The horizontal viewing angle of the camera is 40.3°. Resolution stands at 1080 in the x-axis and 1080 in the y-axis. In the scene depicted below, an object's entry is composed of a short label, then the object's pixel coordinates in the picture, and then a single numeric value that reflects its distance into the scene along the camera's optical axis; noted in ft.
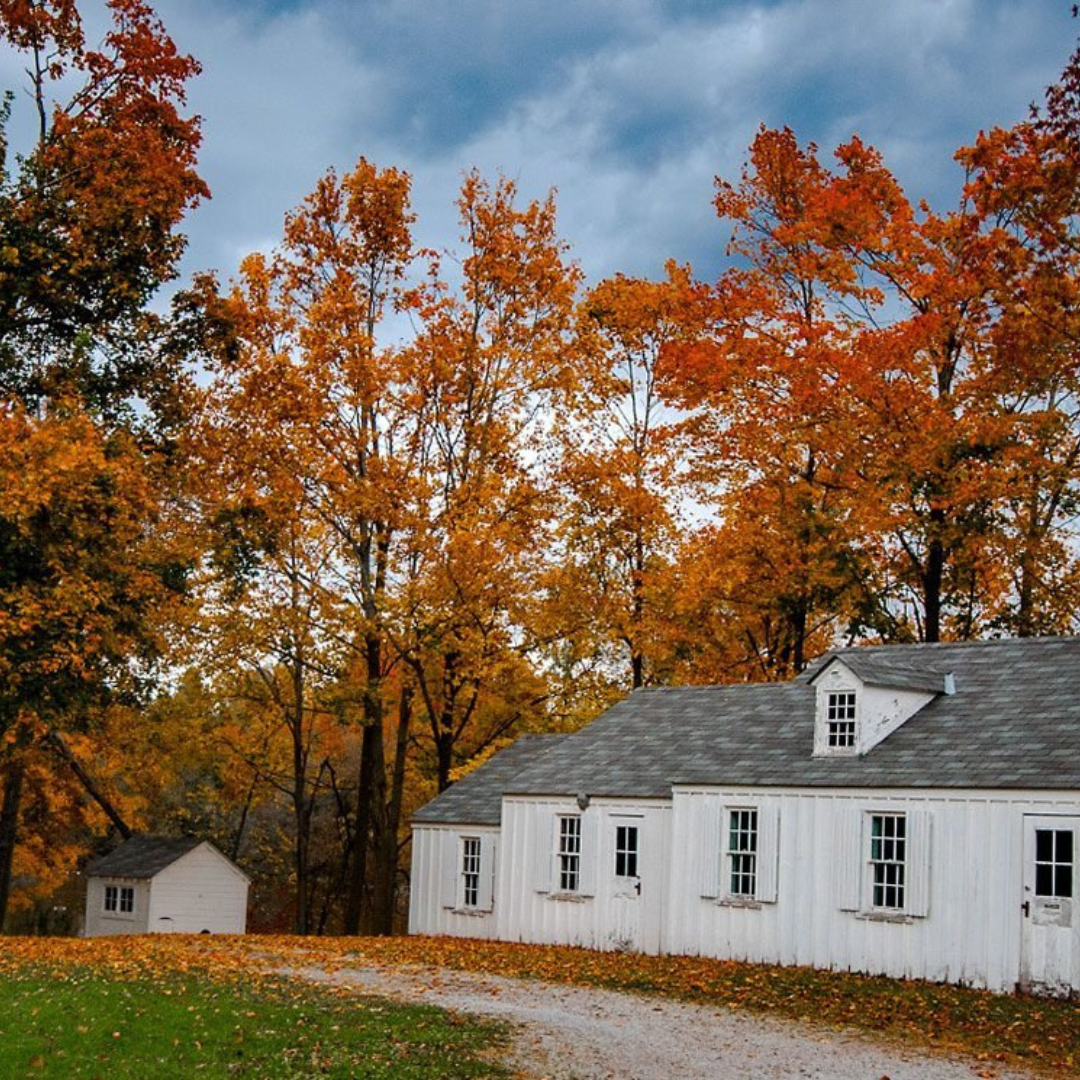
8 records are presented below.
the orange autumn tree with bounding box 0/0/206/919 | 81.10
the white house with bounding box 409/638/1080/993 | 70.59
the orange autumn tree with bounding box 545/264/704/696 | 115.65
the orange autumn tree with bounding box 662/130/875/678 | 110.11
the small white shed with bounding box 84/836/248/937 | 131.75
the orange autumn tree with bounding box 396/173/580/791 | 105.09
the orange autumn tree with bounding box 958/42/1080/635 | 62.75
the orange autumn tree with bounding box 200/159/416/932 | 103.35
